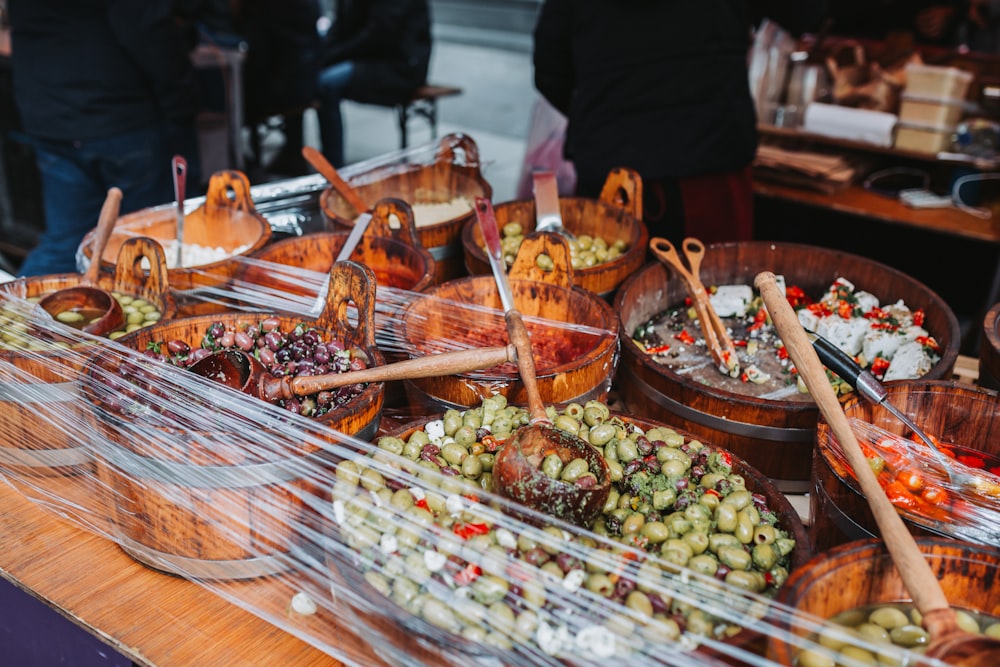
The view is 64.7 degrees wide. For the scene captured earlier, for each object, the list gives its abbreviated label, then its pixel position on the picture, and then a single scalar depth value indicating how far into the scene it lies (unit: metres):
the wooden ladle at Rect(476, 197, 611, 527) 1.50
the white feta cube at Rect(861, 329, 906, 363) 2.26
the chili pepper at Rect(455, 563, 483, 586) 1.34
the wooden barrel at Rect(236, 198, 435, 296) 2.50
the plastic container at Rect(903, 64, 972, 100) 4.48
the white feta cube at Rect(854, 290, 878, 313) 2.49
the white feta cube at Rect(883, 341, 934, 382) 2.08
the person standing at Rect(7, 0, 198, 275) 3.87
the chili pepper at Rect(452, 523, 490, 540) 1.42
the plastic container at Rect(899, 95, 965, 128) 4.50
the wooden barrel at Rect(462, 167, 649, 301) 2.54
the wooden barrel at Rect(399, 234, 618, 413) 1.90
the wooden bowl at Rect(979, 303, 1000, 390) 1.95
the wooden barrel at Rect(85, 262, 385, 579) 1.51
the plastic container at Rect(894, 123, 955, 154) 4.55
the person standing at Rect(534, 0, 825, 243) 3.25
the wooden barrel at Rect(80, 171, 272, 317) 2.74
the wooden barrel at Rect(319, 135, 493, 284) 3.08
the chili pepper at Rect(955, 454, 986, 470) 1.73
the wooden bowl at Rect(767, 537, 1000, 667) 1.31
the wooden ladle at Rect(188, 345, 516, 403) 1.70
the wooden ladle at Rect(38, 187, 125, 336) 2.06
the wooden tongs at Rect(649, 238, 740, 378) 2.25
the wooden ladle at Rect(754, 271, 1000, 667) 1.17
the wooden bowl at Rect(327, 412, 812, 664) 1.26
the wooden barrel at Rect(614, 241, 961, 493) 1.92
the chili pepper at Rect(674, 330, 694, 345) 2.41
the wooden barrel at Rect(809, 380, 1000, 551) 1.67
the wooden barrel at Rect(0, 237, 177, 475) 1.80
